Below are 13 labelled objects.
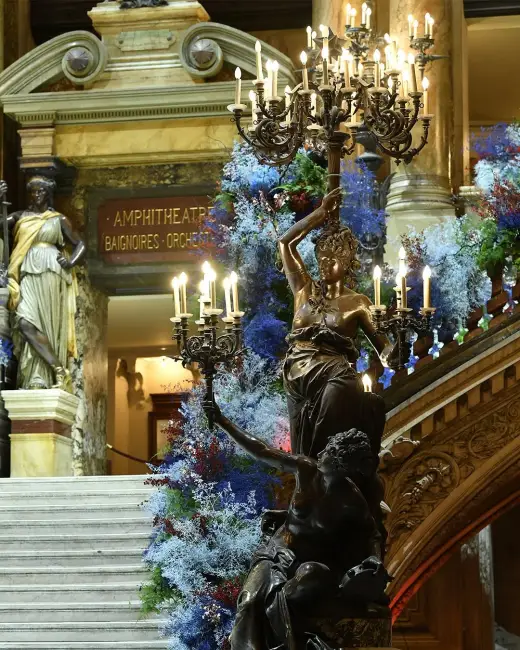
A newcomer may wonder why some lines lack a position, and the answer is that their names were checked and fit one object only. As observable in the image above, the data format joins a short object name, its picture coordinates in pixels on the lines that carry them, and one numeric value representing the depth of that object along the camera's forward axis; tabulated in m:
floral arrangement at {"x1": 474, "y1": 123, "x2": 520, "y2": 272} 14.59
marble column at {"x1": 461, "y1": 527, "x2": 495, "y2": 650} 16.28
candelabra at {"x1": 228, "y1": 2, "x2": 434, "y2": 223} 10.97
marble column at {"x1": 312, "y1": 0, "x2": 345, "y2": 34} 18.27
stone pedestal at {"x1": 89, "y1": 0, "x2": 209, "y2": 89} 18.88
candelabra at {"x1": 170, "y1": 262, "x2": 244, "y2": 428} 9.94
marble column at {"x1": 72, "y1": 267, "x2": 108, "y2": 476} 18.80
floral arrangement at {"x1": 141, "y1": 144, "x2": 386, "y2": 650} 12.38
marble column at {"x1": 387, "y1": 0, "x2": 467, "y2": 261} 17.23
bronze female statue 10.37
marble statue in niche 18.17
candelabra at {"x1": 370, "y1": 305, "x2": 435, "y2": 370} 10.33
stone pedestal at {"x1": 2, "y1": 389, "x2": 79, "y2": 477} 17.88
